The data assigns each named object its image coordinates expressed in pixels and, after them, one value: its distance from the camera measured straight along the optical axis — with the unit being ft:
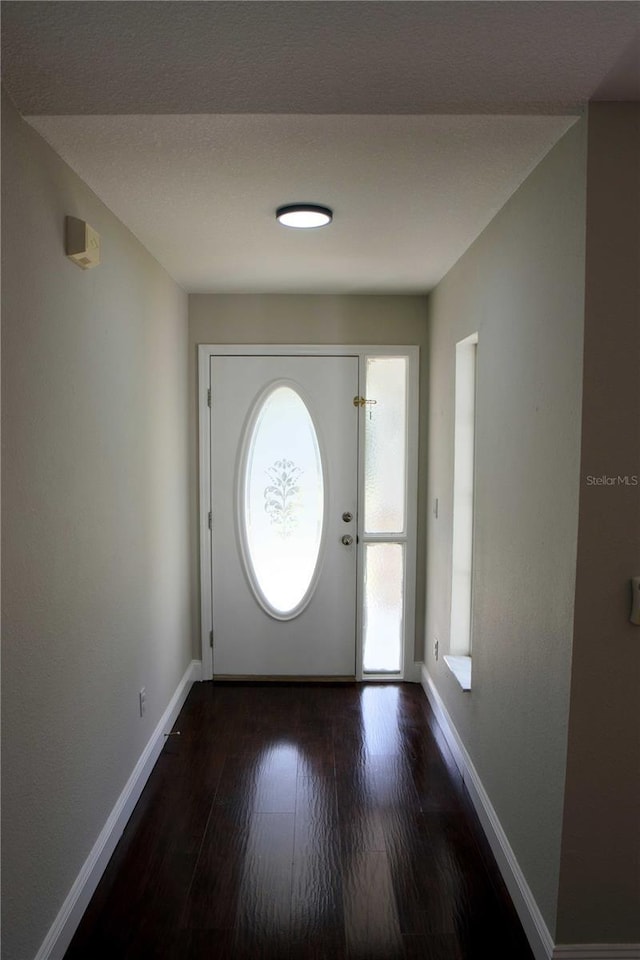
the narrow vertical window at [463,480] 10.34
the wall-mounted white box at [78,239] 6.41
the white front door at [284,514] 12.76
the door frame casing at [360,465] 12.69
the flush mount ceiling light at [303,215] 7.69
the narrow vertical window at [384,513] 12.89
